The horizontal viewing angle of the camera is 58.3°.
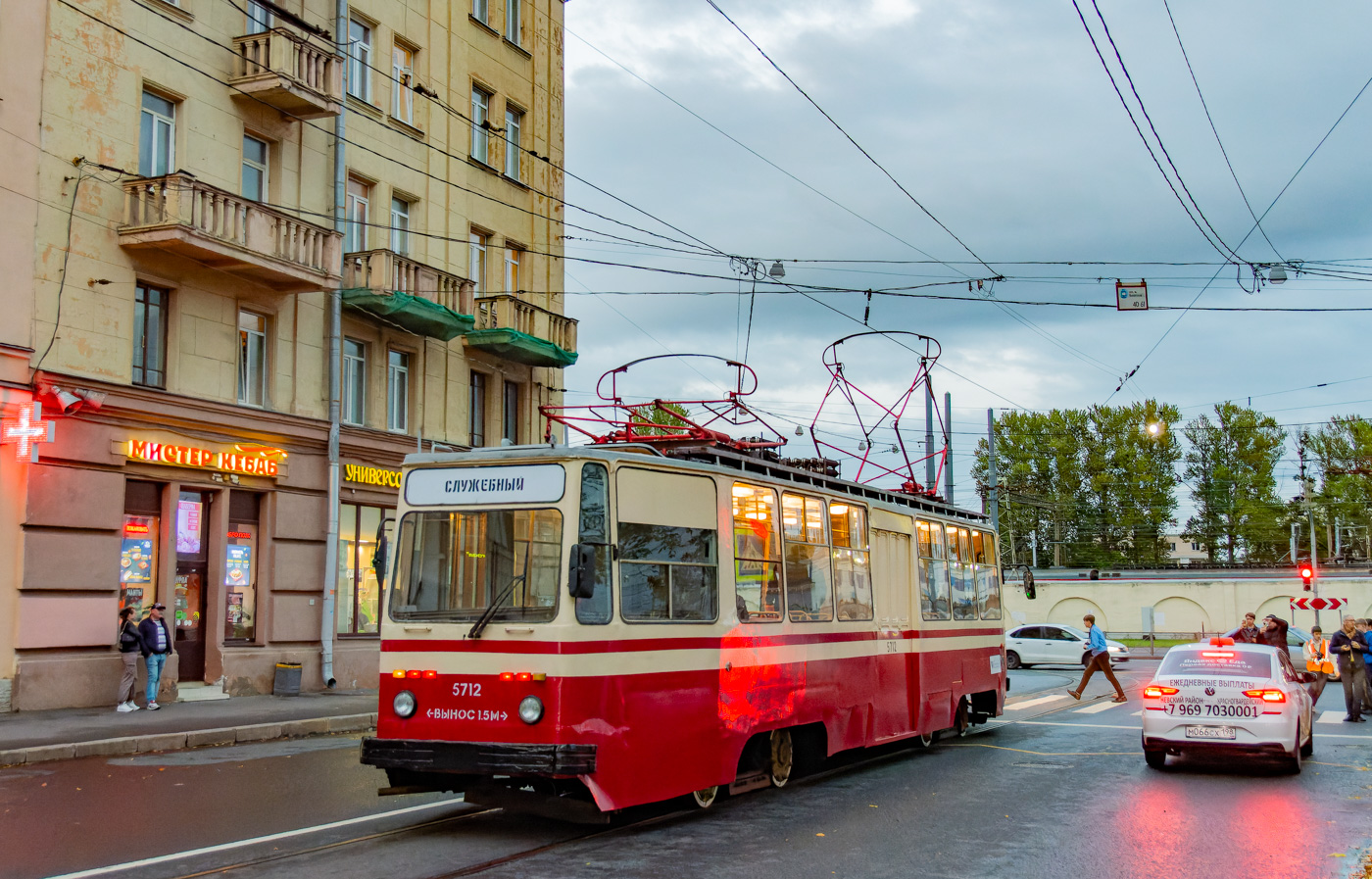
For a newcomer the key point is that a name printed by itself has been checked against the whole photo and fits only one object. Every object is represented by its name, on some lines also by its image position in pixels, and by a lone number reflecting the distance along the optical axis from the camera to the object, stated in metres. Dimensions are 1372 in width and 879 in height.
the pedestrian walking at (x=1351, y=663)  19.91
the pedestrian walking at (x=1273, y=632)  21.30
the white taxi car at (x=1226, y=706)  12.91
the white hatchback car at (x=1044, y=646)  37.66
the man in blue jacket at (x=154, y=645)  18.64
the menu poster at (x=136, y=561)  19.66
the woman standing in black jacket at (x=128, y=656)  18.20
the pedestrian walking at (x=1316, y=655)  24.42
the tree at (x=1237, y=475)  80.12
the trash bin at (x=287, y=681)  21.55
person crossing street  23.22
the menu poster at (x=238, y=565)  21.61
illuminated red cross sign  17.34
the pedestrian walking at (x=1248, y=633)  21.89
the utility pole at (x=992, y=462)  35.22
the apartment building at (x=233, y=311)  18.14
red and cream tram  8.88
